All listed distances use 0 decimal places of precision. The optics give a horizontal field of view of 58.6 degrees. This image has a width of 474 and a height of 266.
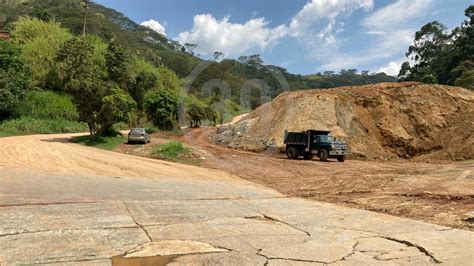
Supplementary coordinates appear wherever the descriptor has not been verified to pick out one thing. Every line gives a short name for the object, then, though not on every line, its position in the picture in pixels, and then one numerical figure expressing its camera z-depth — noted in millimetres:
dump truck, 27364
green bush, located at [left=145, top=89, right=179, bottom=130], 48438
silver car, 32906
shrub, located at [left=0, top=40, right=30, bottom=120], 40094
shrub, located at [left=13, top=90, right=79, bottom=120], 43531
